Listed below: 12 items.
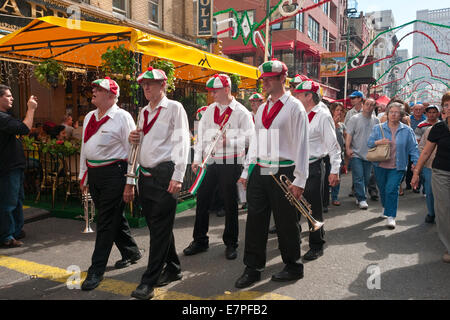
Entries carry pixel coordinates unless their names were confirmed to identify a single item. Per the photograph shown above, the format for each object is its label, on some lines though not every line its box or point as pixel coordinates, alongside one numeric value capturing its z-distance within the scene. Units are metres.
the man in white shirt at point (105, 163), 3.74
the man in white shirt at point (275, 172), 3.48
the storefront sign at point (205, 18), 15.62
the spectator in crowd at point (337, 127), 7.55
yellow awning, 5.95
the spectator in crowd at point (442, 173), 4.22
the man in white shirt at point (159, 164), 3.40
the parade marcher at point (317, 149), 4.61
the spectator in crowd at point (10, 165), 4.66
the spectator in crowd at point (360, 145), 7.10
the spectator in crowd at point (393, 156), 5.76
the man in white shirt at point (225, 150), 4.49
